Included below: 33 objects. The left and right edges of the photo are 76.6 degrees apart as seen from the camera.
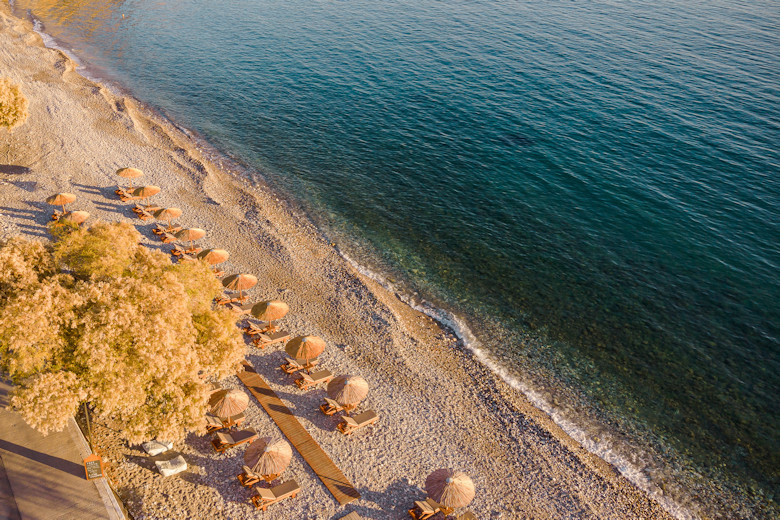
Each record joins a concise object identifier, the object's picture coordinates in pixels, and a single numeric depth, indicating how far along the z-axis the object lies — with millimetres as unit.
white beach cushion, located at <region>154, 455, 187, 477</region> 22969
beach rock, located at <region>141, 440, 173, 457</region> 23859
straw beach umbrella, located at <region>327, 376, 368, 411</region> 26375
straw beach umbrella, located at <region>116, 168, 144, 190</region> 44219
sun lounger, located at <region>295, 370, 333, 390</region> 28531
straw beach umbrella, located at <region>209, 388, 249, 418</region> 24703
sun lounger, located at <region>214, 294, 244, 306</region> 34375
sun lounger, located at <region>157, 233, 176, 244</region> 39812
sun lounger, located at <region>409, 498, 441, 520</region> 22453
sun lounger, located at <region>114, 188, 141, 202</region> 43875
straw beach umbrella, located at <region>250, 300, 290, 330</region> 31141
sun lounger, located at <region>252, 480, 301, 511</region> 22266
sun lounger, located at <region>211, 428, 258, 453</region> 24562
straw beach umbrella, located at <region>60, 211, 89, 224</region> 38241
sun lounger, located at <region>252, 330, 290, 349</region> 31203
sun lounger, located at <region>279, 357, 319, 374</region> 29452
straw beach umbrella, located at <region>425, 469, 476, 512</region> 21969
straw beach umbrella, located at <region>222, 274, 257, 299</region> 33281
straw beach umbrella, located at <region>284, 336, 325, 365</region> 28781
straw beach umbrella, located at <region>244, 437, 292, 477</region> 22436
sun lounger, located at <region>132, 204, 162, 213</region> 42312
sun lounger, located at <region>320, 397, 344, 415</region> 27109
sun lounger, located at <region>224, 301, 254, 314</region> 33281
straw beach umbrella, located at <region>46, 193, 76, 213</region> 39562
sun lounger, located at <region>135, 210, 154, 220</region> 42094
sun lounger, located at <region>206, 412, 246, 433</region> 25344
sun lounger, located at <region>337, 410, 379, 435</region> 26359
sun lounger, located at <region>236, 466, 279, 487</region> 23047
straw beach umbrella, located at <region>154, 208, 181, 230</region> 40094
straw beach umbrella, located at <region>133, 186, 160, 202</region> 42656
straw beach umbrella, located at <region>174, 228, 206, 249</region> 37844
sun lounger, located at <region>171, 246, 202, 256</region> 38250
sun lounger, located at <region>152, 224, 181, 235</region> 40406
